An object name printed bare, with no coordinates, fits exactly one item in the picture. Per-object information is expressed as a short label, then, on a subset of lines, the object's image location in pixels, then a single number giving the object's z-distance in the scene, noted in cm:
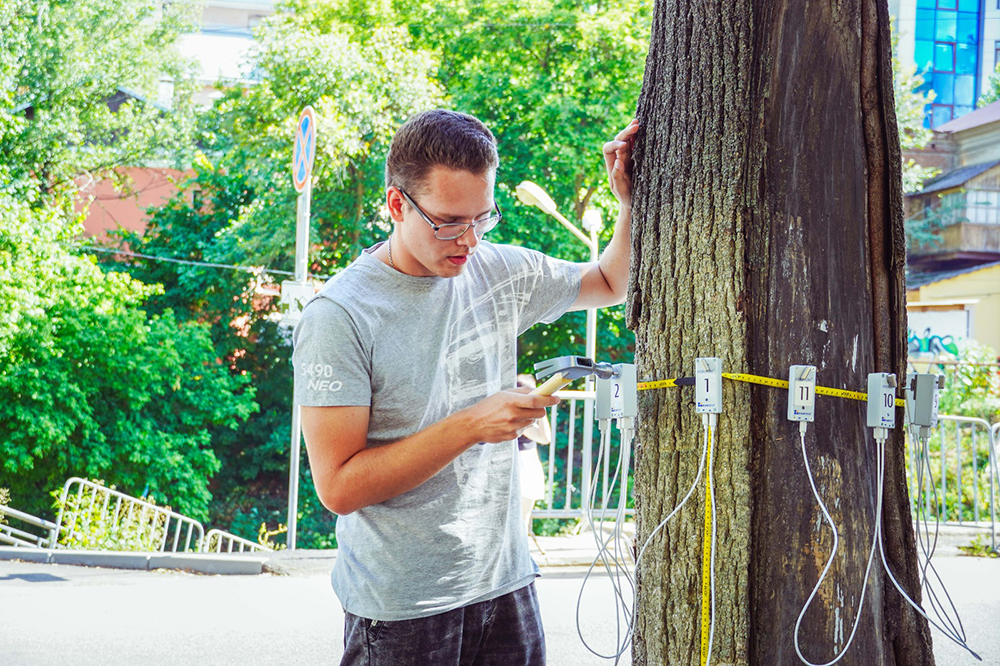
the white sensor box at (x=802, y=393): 203
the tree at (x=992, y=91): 3453
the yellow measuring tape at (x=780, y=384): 208
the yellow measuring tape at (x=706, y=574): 208
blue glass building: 3481
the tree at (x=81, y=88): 1947
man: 209
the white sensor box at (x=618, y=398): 212
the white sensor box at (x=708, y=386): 205
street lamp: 1031
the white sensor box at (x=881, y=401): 209
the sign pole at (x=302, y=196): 813
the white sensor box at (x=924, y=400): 216
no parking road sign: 812
